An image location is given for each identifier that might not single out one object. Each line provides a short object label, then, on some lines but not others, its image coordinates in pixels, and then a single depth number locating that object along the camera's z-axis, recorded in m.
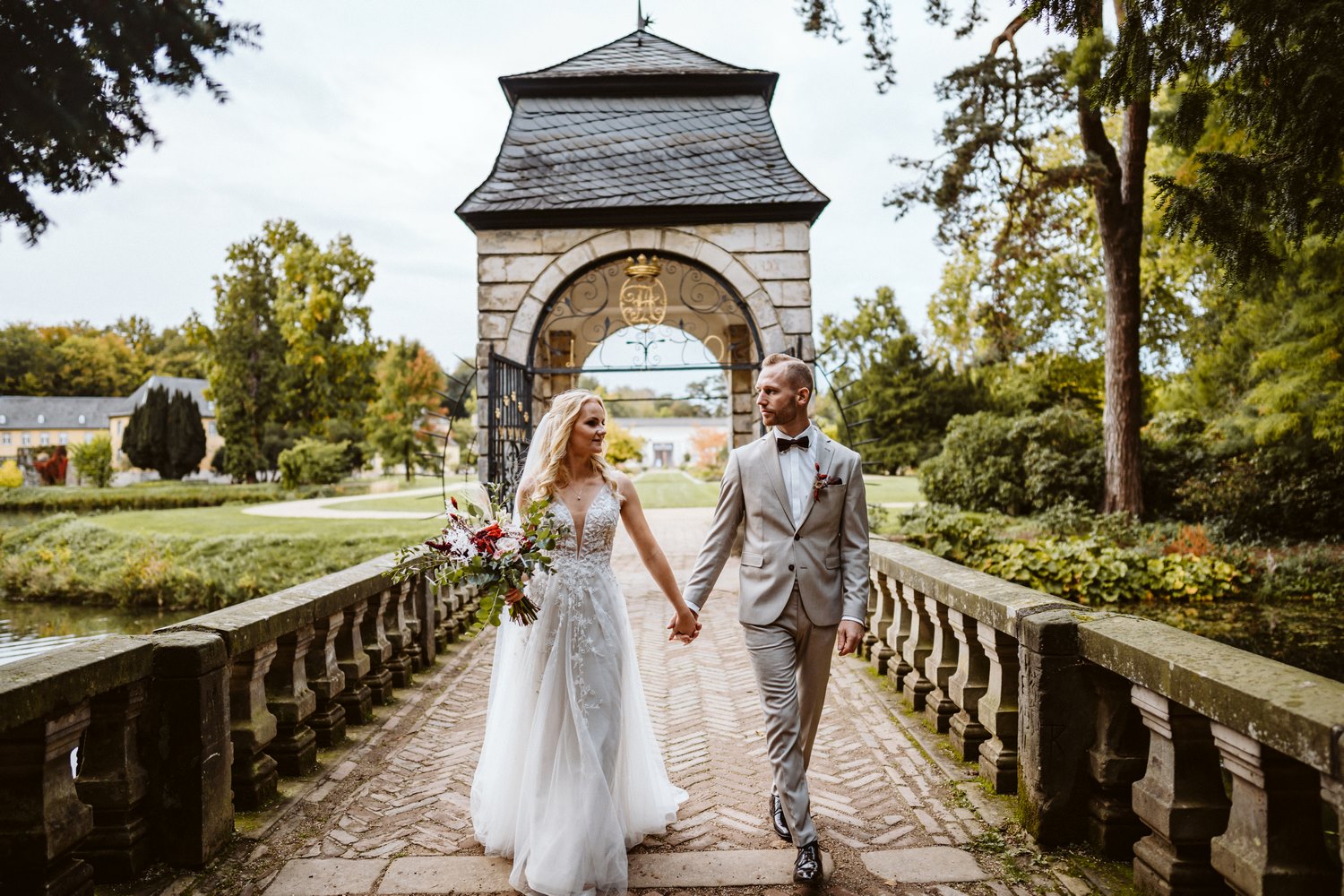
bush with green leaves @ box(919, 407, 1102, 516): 14.99
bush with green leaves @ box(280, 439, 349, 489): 31.19
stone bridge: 2.44
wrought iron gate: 8.05
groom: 3.21
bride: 3.09
